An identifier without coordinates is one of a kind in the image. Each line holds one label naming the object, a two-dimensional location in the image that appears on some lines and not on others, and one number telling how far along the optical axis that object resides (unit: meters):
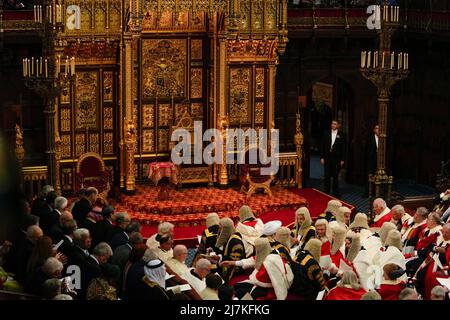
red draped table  21.41
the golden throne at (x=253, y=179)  22.27
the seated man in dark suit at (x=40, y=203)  16.22
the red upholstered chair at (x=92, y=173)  21.20
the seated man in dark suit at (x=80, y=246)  13.26
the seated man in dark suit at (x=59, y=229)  14.28
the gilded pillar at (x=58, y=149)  21.50
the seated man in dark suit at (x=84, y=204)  16.58
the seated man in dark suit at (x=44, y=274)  12.06
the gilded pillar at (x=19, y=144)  20.84
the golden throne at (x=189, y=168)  22.61
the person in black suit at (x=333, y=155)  23.36
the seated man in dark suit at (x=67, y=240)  13.54
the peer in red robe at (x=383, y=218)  17.36
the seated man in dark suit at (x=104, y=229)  15.12
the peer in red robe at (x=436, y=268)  13.98
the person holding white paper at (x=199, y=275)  12.96
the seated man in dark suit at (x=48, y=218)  15.80
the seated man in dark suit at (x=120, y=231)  14.70
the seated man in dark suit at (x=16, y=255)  13.35
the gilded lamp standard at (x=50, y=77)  17.33
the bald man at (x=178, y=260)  13.40
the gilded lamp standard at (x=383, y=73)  18.78
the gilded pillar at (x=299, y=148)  23.62
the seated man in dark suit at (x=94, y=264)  12.95
